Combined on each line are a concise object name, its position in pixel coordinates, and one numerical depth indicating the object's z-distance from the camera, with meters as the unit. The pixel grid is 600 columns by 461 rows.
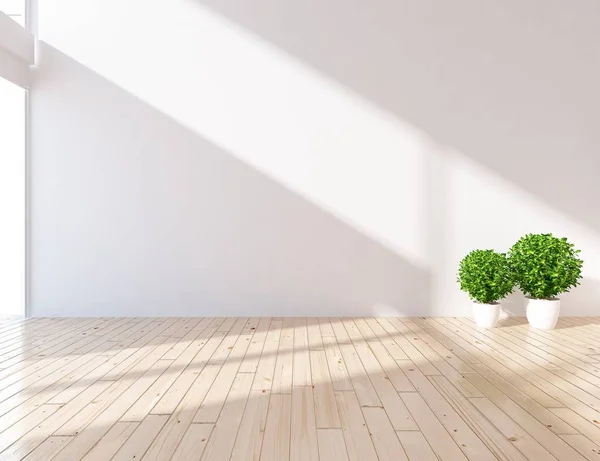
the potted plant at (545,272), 4.68
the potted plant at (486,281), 4.68
